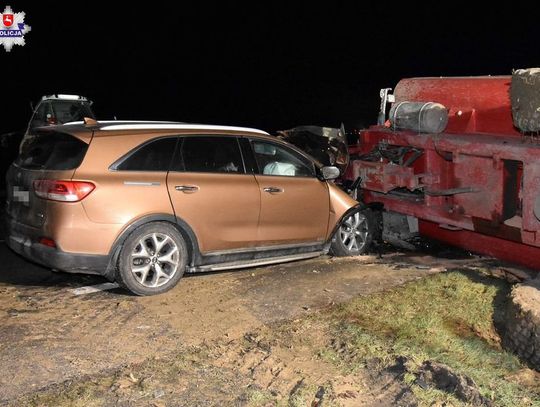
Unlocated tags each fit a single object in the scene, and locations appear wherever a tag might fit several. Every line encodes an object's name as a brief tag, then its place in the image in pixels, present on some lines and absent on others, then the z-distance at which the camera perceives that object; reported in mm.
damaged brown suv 5871
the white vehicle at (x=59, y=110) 12773
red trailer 6855
